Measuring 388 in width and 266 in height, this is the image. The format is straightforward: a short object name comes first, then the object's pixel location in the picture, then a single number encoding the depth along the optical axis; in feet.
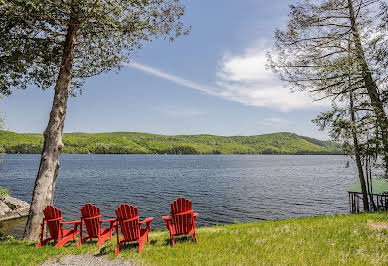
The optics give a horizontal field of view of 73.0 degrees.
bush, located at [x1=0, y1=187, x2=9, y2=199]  51.90
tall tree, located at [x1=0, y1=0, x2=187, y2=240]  29.01
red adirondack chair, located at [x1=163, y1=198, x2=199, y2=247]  24.97
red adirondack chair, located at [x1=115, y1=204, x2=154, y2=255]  23.18
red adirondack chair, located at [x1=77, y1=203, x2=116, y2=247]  25.85
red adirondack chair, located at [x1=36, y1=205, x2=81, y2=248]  25.70
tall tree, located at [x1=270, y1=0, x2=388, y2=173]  45.98
